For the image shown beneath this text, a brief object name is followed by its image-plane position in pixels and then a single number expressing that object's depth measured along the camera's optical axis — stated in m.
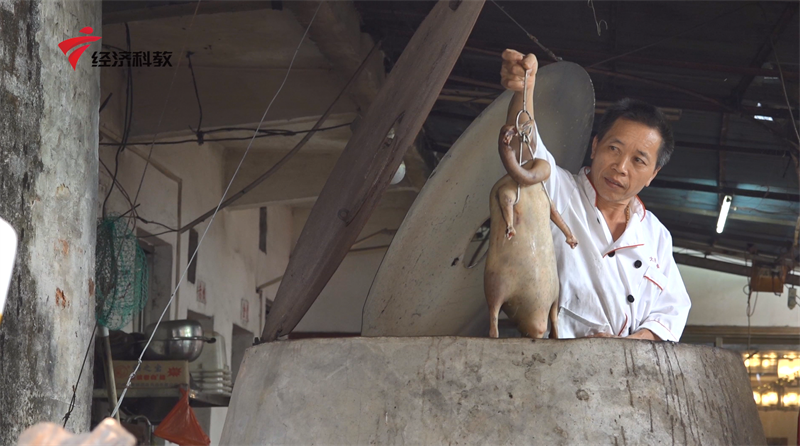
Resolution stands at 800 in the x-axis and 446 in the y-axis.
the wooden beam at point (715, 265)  9.95
